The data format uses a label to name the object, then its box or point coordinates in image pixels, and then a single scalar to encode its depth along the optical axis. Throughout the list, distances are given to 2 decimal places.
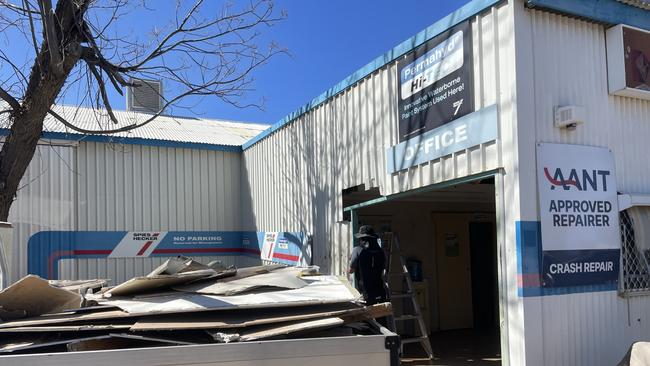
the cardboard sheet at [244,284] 3.08
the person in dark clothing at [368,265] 7.68
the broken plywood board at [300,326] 2.48
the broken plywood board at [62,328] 2.47
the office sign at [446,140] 5.47
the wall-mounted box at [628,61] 5.77
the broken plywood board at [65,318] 2.54
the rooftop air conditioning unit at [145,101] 15.62
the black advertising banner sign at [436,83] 5.82
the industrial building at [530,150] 5.12
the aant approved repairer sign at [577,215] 5.13
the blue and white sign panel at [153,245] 11.06
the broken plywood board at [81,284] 3.70
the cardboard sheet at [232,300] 2.69
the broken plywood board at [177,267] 3.44
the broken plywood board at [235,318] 2.51
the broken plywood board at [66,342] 2.35
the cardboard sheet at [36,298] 2.71
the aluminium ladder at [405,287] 7.70
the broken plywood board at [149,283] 3.09
